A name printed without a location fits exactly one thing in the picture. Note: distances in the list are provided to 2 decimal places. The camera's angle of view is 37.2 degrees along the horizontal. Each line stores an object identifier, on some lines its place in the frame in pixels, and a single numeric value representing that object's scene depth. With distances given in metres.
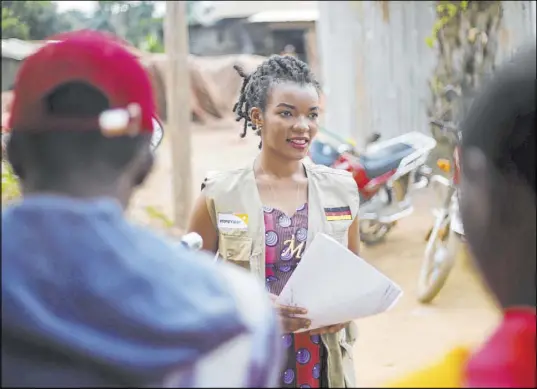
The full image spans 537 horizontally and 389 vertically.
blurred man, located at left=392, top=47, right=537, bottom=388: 1.00
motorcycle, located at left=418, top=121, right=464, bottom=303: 5.43
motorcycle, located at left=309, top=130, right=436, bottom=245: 6.49
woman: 2.33
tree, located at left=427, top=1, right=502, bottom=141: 6.12
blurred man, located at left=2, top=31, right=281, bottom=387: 1.01
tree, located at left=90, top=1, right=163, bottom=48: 21.47
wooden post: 6.80
